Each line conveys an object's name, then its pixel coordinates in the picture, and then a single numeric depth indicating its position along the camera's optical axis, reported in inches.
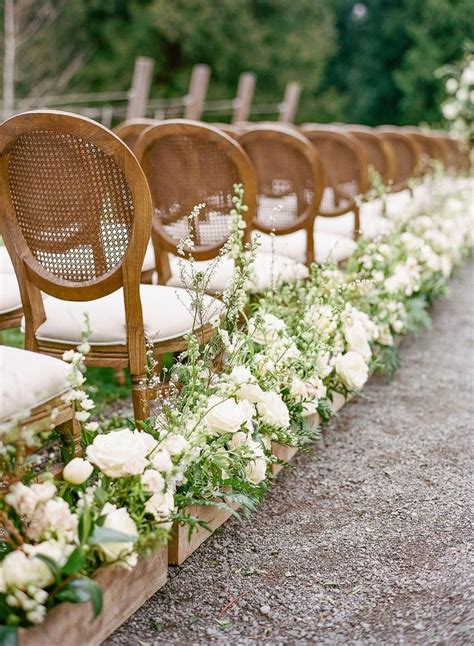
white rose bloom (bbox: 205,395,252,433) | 85.0
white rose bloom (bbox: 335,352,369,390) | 116.1
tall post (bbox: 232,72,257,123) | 404.8
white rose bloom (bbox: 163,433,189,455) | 77.7
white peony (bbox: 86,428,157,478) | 73.5
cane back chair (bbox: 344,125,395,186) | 209.0
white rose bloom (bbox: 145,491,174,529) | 75.0
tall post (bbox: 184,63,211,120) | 348.8
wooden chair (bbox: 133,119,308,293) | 116.0
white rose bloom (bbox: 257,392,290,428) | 93.8
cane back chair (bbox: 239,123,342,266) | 140.3
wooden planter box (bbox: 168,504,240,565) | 86.2
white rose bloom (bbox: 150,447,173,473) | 75.0
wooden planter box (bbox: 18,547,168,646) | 66.3
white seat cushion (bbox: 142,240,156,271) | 136.6
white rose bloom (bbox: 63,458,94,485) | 73.4
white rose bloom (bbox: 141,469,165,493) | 74.0
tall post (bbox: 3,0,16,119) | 588.4
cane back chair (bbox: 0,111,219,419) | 86.7
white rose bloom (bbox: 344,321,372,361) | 119.1
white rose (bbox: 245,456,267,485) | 90.4
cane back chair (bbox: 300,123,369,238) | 178.1
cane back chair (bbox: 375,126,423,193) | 257.3
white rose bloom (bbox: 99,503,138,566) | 70.8
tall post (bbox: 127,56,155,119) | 321.1
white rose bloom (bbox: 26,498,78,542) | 68.9
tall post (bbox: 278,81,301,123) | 450.1
